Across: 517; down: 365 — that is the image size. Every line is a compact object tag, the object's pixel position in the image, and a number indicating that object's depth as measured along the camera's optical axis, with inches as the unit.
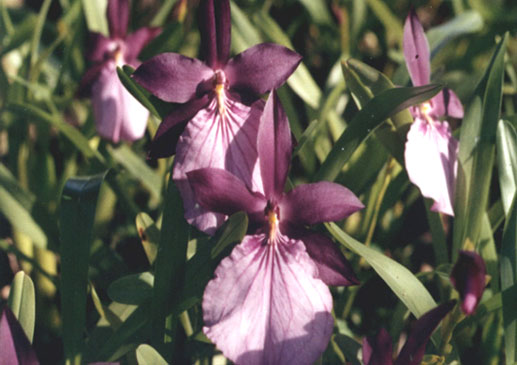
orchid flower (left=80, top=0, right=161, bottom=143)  25.0
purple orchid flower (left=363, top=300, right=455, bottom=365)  19.8
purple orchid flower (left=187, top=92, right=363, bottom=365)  20.1
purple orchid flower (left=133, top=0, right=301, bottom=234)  21.0
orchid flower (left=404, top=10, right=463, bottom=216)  21.9
